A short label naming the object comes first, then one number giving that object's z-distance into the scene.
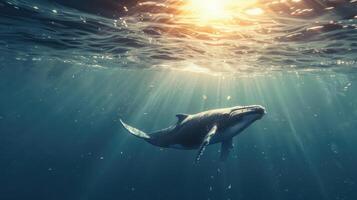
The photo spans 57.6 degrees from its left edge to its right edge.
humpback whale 11.05
